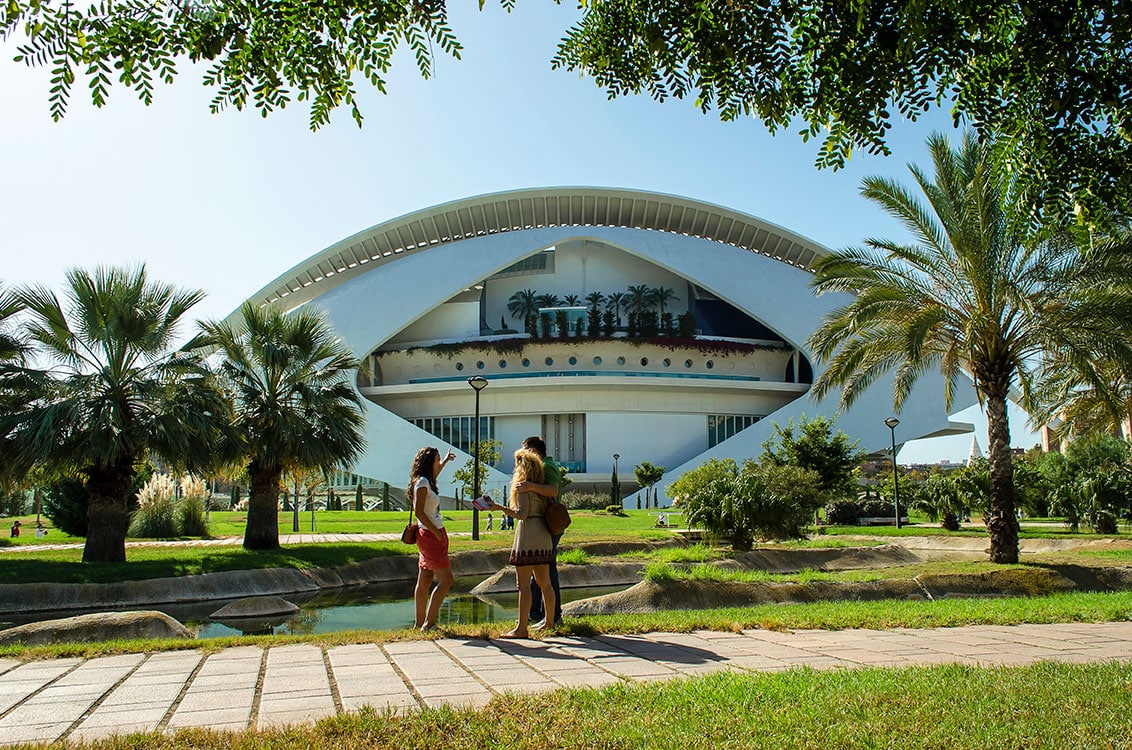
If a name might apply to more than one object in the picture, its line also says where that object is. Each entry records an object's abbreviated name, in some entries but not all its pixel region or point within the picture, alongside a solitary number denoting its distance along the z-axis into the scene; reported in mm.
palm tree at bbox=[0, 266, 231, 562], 13008
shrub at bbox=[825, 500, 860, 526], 27969
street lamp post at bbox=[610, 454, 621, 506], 39062
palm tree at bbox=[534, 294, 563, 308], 49938
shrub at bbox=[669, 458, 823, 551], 15508
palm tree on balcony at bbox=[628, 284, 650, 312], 49716
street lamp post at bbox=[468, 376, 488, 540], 19725
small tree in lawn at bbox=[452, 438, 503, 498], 33272
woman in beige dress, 6469
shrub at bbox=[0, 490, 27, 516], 37594
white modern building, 44594
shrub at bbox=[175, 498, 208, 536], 21500
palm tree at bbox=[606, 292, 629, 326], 49719
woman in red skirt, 6629
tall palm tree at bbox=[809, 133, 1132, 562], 13297
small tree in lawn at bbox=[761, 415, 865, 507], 24891
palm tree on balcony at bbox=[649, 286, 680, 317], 49938
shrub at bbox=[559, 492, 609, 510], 38844
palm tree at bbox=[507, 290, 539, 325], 50094
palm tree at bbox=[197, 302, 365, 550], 16250
